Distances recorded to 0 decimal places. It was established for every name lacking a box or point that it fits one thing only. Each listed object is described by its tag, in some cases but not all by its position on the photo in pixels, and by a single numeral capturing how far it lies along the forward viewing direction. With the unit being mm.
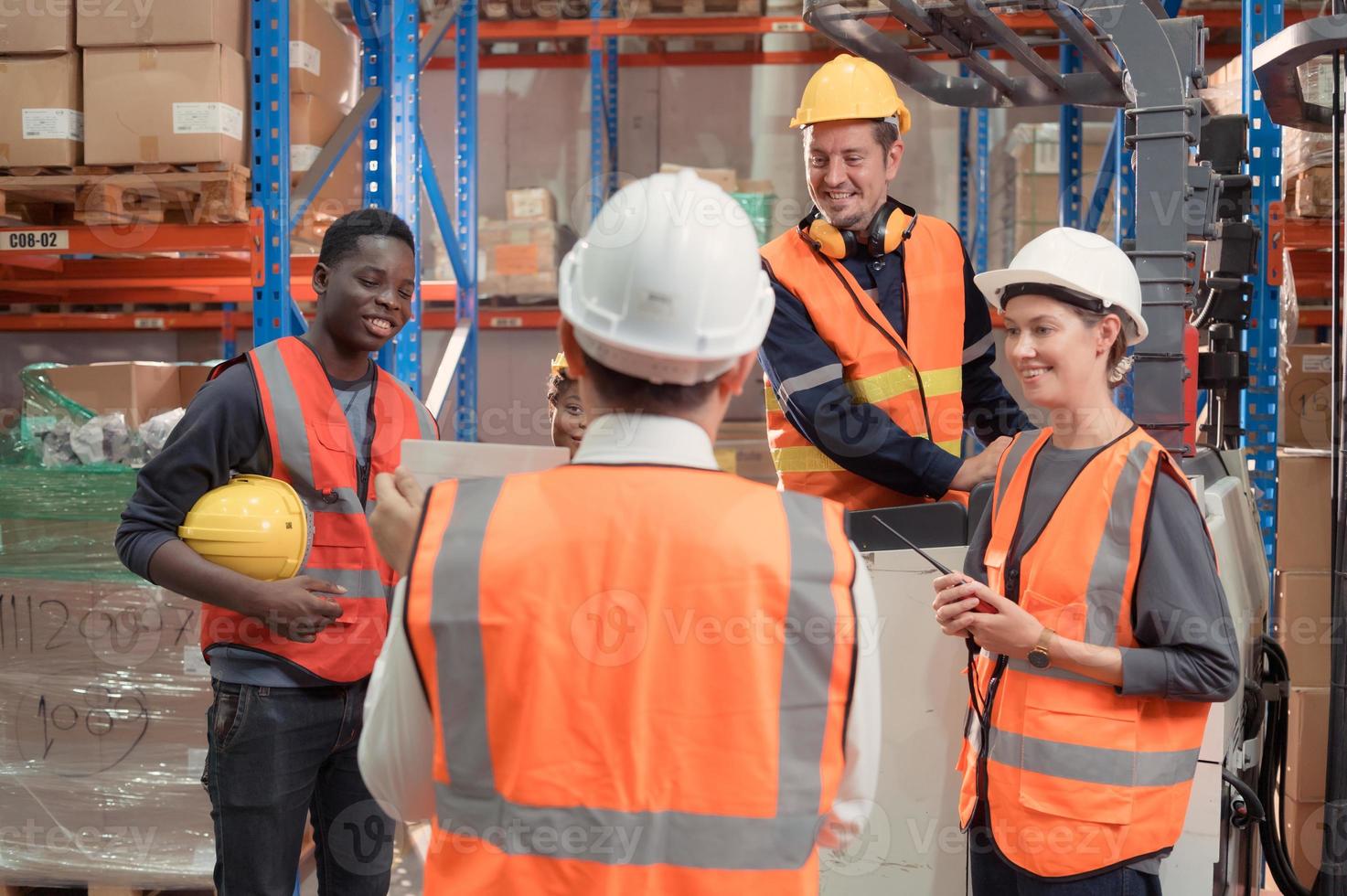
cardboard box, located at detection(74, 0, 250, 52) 3869
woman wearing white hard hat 2109
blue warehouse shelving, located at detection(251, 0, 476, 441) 3748
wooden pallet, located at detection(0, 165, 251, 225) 3949
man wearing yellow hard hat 3109
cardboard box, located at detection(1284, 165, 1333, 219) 5094
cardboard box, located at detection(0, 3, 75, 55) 4020
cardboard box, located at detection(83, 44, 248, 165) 3867
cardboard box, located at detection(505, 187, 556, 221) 7652
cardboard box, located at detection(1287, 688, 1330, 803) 4844
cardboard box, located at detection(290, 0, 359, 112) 4238
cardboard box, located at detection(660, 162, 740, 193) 7279
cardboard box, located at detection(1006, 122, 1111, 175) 7422
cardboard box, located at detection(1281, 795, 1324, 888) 4645
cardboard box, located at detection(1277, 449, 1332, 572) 5062
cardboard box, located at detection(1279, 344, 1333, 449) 5617
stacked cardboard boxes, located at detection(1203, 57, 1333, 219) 4922
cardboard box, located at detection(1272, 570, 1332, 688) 5035
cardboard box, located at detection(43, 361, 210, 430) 4656
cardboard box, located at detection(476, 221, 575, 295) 7621
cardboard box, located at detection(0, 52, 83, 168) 4035
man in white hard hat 1296
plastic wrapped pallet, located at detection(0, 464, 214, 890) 4172
